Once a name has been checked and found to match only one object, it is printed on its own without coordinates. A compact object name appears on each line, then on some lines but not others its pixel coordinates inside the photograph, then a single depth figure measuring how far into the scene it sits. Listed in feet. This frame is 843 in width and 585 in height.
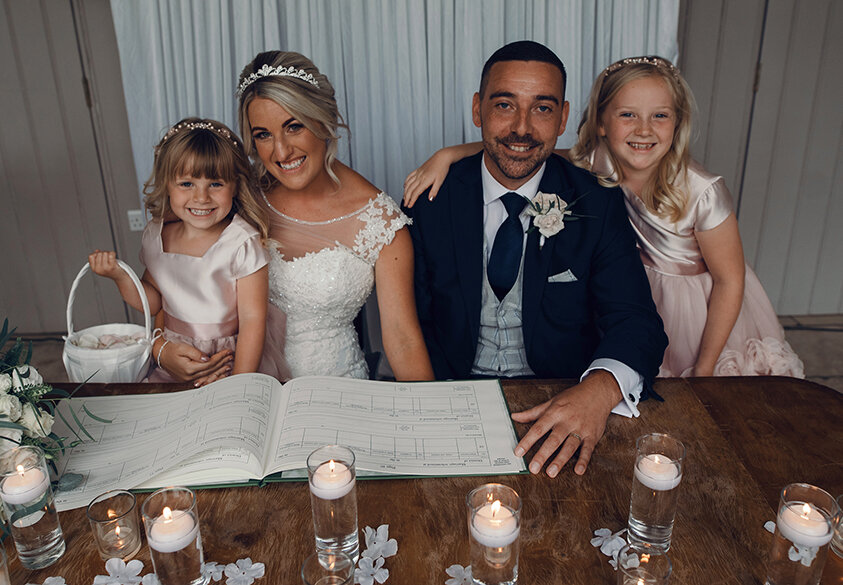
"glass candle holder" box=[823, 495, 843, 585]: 3.18
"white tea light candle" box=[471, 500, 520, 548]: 2.95
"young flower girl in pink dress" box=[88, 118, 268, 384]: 6.40
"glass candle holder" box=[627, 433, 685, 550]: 3.35
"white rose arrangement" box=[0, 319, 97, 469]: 3.67
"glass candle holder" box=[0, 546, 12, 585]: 3.10
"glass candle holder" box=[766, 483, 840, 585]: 2.98
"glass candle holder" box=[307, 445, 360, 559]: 3.28
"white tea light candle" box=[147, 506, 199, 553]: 3.05
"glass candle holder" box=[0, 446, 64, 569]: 3.32
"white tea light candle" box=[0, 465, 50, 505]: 3.34
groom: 6.57
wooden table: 3.28
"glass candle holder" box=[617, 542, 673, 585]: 3.01
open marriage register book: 3.91
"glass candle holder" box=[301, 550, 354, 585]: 2.95
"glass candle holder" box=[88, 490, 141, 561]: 3.35
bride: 6.58
